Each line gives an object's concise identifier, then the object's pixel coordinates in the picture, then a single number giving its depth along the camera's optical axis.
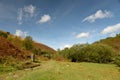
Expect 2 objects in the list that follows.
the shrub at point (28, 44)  11.99
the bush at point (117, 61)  6.93
